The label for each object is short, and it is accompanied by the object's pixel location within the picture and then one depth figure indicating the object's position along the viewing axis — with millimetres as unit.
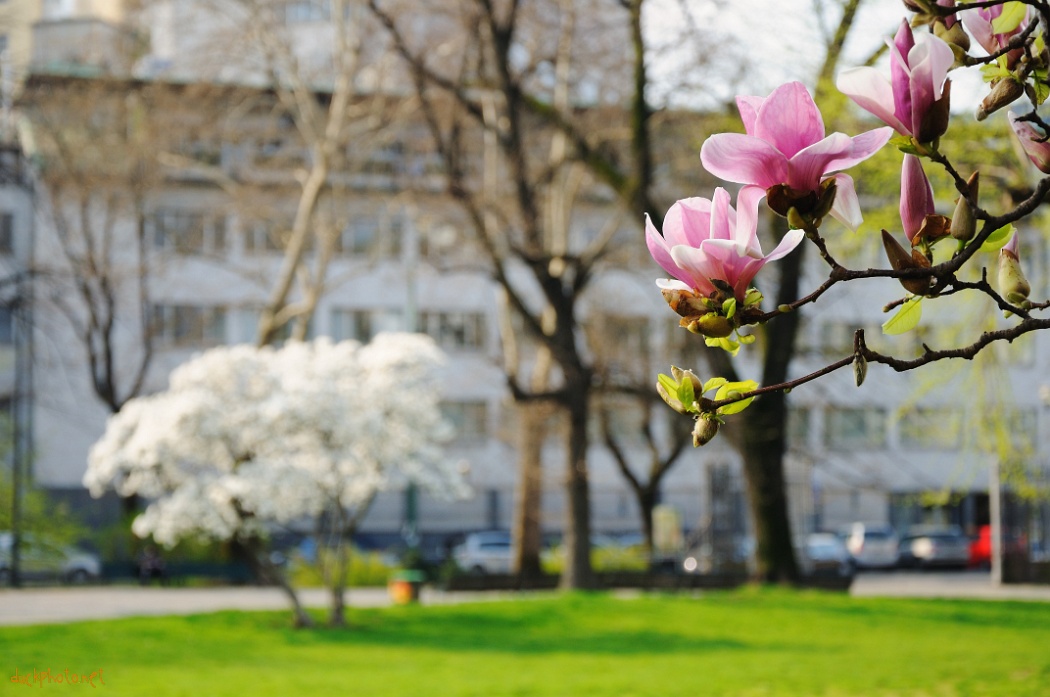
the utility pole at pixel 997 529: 30984
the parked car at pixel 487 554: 42594
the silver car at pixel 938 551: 44312
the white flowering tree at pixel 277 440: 17328
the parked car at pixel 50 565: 33500
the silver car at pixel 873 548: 44875
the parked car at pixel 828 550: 41106
